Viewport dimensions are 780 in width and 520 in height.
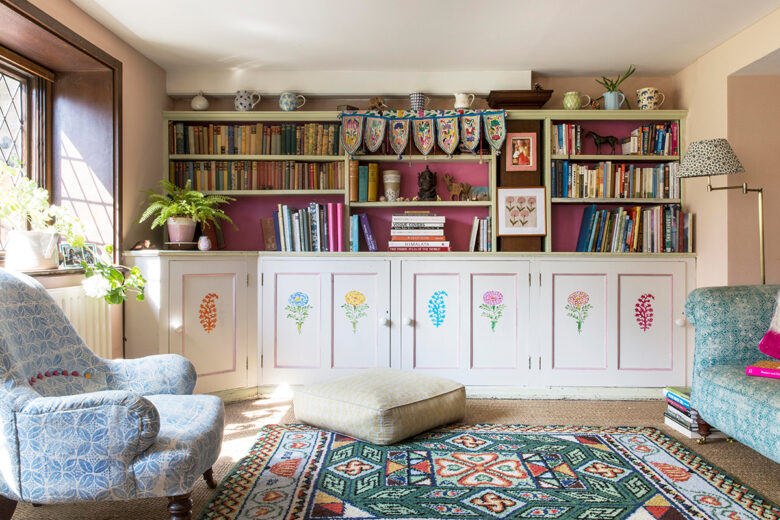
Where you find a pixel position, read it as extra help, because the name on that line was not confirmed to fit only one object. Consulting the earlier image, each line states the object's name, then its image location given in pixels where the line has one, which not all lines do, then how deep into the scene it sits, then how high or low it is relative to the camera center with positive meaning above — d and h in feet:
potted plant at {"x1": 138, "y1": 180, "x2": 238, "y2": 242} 11.02 +1.02
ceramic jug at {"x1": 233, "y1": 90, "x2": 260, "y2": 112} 12.59 +3.65
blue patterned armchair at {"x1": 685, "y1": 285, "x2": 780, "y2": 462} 7.85 -1.29
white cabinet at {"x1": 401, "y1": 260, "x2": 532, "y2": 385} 11.88 -1.42
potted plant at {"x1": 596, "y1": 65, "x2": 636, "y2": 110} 12.44 +3.71
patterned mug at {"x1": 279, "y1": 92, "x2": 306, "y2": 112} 12.51 +3.60
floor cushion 8.65 -2.41
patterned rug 6.51 -2.97
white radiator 8.93 -0.97
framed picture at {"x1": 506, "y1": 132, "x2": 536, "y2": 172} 12.48 +2.42
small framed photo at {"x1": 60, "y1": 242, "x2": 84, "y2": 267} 9.95 +0.11
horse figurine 12.69 +2.74
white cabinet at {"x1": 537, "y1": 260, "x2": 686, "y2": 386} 11.83 -1.47
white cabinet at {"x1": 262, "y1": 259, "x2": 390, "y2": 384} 11.87 -1.25
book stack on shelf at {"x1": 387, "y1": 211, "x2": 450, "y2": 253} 12.26 +0.57
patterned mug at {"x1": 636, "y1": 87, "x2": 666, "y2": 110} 12.27 +3.59
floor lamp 9.95 +1.77
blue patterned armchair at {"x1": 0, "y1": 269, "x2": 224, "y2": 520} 5.29 -1.85
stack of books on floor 9.05 -2.69
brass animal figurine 12.91 +1.62
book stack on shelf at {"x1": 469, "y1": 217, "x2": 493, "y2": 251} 12.41 +0.55
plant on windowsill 8.29 +0.50
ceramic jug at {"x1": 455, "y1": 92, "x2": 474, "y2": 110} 12.44 +3.59
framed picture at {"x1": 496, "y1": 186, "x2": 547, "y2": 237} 12.34 +1.04
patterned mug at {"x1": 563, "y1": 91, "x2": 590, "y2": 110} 12.37 +3.55
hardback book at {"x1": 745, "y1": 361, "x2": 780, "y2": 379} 7.50 -1.55
